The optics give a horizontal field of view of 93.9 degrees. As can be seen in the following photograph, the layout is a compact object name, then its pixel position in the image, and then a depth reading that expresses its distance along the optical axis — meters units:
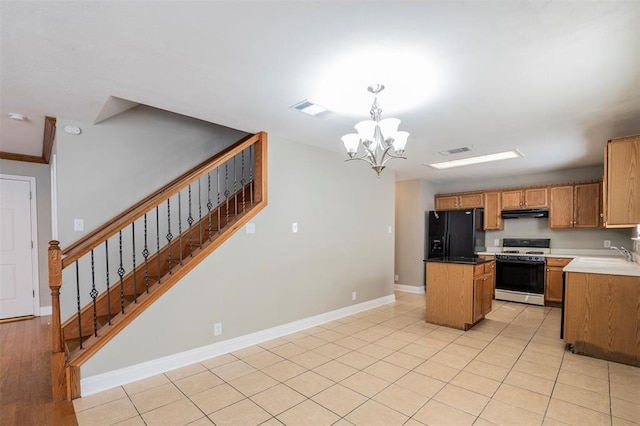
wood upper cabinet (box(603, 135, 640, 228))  2.87
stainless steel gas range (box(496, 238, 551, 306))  5.24
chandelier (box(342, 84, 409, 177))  2.49
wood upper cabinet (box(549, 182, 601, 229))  5.05
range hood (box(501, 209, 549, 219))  5.53
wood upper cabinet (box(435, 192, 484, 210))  6.29
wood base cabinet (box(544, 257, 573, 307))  5.09
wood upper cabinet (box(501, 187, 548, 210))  5.56
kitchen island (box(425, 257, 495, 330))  3.90
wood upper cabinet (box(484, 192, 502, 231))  6.05
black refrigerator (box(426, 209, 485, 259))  6.05
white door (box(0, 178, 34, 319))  4.45
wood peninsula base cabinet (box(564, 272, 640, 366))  2.92
